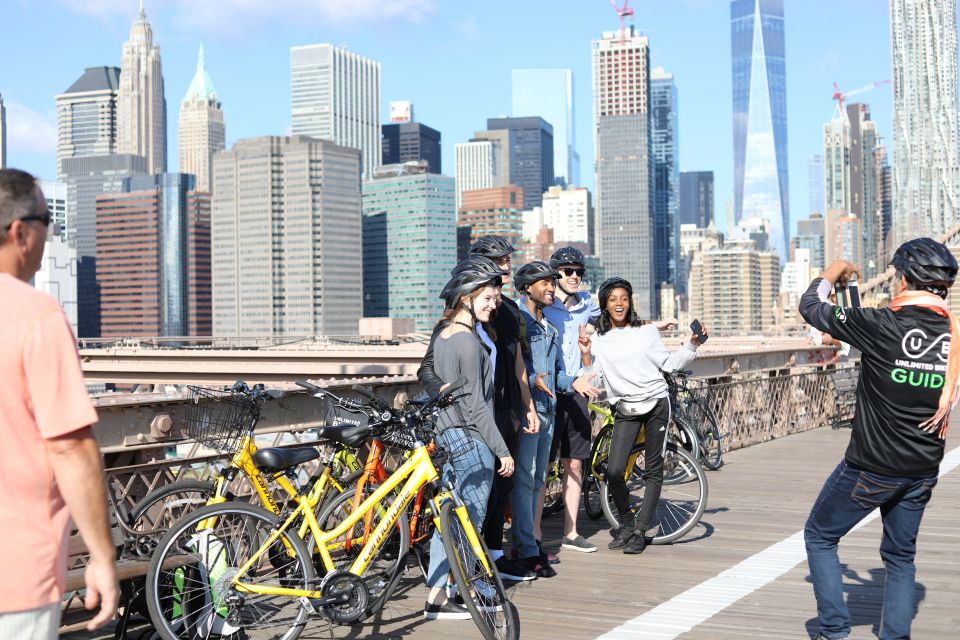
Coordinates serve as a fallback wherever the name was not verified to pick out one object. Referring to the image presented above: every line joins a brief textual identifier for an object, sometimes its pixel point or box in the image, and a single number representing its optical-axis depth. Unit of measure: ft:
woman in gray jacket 19.92
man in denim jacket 23.41
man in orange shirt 9.12
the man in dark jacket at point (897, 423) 16.19
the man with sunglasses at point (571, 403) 26.09
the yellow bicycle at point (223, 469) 18.80
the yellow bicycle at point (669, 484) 26.89
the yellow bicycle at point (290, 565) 16.84
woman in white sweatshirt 25.80
